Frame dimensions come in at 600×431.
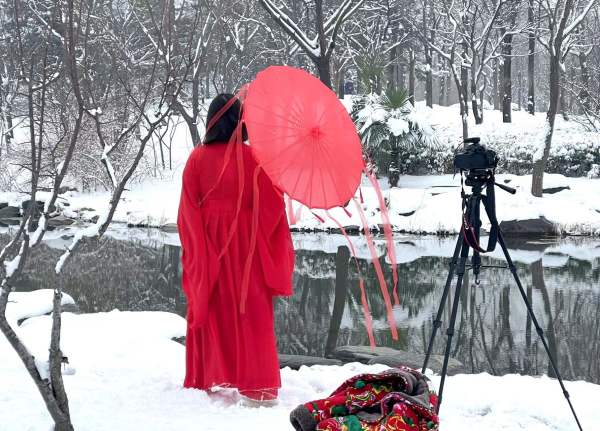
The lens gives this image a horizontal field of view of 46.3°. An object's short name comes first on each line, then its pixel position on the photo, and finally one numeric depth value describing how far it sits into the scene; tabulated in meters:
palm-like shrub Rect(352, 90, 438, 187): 18.83
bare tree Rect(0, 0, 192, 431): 2.72
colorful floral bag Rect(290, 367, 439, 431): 2.32
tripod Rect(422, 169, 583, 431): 3.47
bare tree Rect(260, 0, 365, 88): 13.81
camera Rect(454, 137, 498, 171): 3.39
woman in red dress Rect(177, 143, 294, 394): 3.79
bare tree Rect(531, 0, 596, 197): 16.42
